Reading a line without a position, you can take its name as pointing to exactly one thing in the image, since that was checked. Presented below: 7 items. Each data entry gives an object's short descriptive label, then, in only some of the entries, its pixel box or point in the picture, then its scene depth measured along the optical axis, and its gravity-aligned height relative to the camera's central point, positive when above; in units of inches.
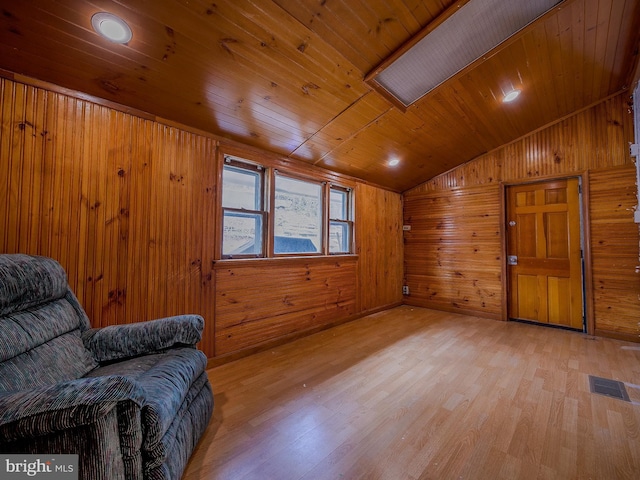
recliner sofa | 32.1 -22.4
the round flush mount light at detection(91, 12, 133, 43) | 55.9 +48.6
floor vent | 76.2 -43.3
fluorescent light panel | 74.3 +65.2
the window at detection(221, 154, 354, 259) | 107.7 +15.9
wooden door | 136.2 -2.9
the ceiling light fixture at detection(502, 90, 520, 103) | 112.3 +66.6
